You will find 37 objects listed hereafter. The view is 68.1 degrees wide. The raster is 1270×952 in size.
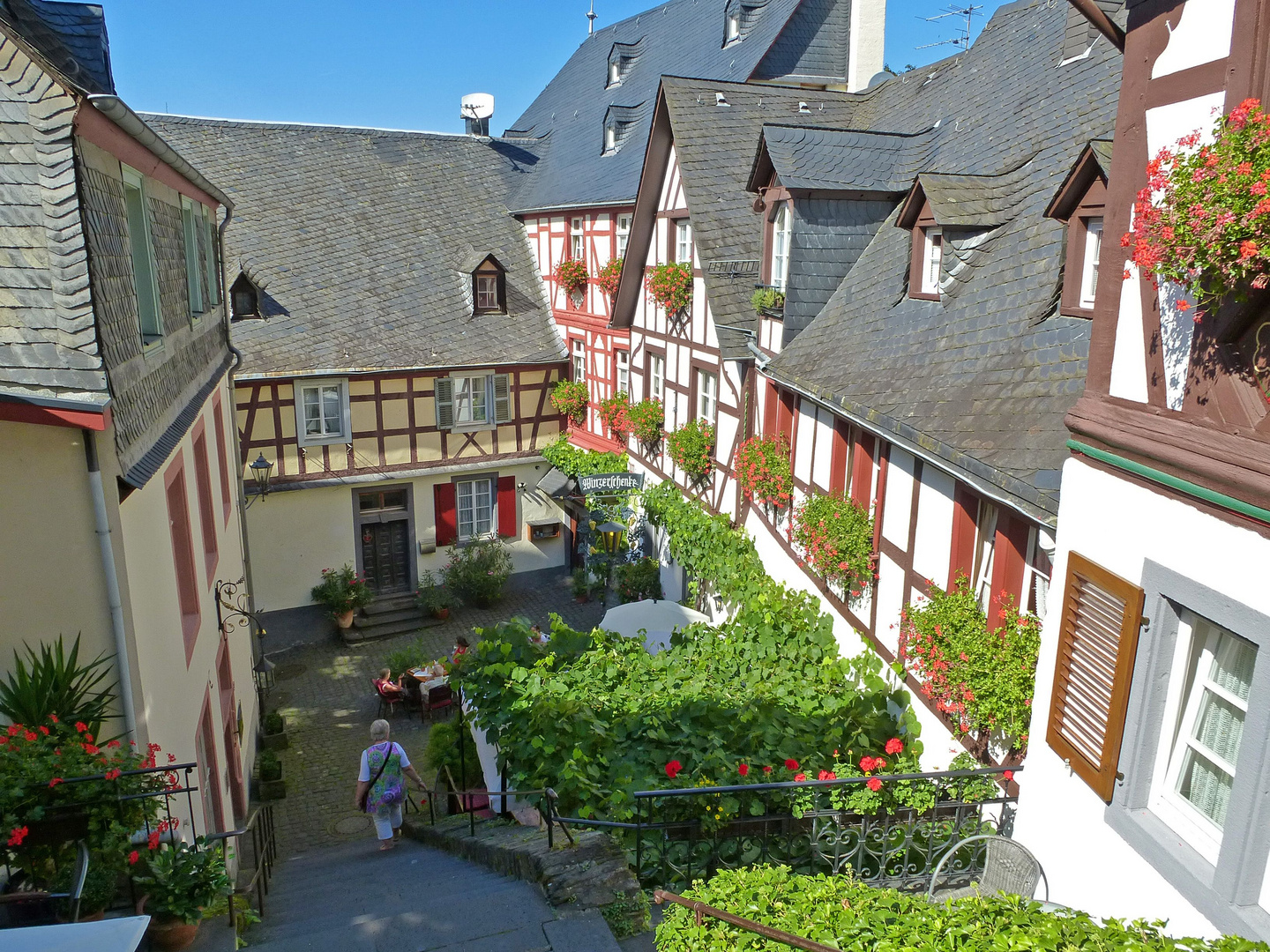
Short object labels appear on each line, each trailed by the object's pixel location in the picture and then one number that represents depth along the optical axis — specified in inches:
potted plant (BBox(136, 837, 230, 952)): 209.8
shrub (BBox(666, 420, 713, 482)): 570.6
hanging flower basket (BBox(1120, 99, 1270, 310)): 124.3
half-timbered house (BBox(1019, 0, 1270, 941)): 139.9
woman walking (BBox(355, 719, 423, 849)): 339.9
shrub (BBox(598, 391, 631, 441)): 688.1
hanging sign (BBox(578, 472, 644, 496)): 636.7
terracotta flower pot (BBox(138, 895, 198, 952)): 211.0
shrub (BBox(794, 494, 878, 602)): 361.4
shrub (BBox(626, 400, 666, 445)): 642.2
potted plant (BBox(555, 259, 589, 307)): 769.6
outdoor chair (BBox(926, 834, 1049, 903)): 198.8
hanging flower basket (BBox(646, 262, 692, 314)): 575.8
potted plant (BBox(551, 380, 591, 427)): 788.6
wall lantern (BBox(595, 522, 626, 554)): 686.5
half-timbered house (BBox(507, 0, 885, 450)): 729.0
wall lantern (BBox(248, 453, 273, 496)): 661.3
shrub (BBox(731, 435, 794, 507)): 452.8
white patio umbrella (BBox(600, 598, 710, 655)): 470.0
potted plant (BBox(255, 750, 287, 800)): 494.0
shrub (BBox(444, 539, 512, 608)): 764.6
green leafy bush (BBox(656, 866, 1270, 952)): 148.6
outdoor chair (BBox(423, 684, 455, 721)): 586.2
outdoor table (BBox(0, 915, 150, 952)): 147.7
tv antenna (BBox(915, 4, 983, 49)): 644.7
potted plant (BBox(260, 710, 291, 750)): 548.1
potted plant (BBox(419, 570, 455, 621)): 746.2
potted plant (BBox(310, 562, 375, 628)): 721.0
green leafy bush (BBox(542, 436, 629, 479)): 719.1
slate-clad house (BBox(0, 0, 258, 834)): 195.3
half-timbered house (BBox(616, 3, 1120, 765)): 268.8
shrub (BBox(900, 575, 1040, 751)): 247.1
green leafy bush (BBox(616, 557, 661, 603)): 657.0
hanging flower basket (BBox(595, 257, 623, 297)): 702.5
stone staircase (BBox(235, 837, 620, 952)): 211.6
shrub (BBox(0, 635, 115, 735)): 202.8
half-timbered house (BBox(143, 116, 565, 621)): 722.2
